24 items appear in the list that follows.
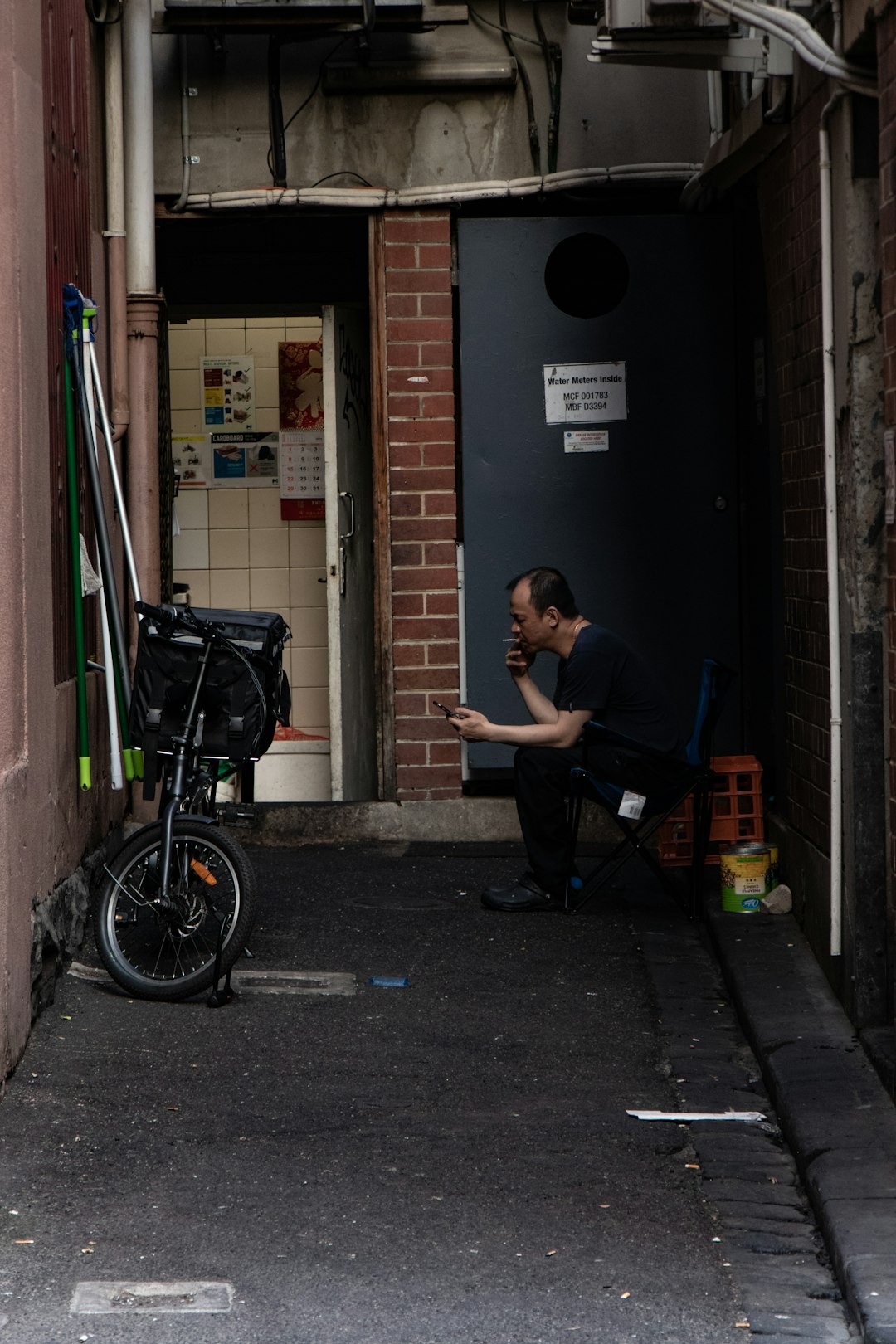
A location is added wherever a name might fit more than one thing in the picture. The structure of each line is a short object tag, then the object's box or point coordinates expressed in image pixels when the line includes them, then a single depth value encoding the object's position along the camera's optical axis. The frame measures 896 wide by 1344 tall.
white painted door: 16.98
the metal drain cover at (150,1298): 6.83
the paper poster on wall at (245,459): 20.56
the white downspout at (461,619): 16.23
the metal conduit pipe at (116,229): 15.22
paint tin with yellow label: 13.14
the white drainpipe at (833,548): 10.61
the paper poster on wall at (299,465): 20.56
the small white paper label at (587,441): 16.14
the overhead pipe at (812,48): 9.81
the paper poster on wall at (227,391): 20.53
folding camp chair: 13.12
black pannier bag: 11.58
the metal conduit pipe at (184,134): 15.82
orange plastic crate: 13.91
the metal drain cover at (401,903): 13.95
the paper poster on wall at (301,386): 20.50
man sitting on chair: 13.20
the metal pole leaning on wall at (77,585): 12.32
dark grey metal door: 16.05
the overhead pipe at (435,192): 15.73
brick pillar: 16.00
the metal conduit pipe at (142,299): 15.16
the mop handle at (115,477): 13.09
